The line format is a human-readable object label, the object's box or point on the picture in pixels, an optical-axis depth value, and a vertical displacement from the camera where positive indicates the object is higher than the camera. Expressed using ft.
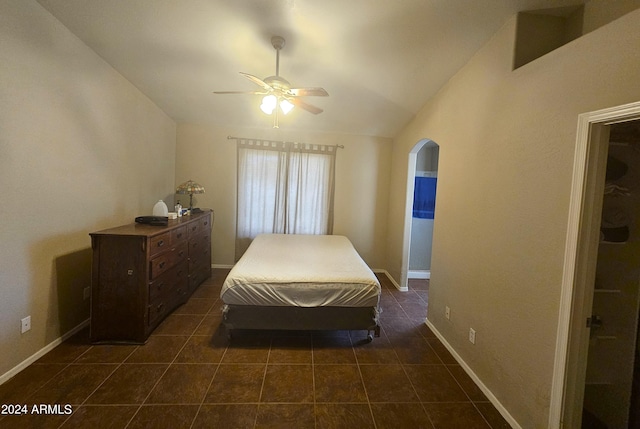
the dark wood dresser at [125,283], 7.25 -2.73
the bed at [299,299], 7.53 -3.01
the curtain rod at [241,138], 14.04 +3.13
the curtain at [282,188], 14.23 +0.54
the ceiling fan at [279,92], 6.95 +3.01
